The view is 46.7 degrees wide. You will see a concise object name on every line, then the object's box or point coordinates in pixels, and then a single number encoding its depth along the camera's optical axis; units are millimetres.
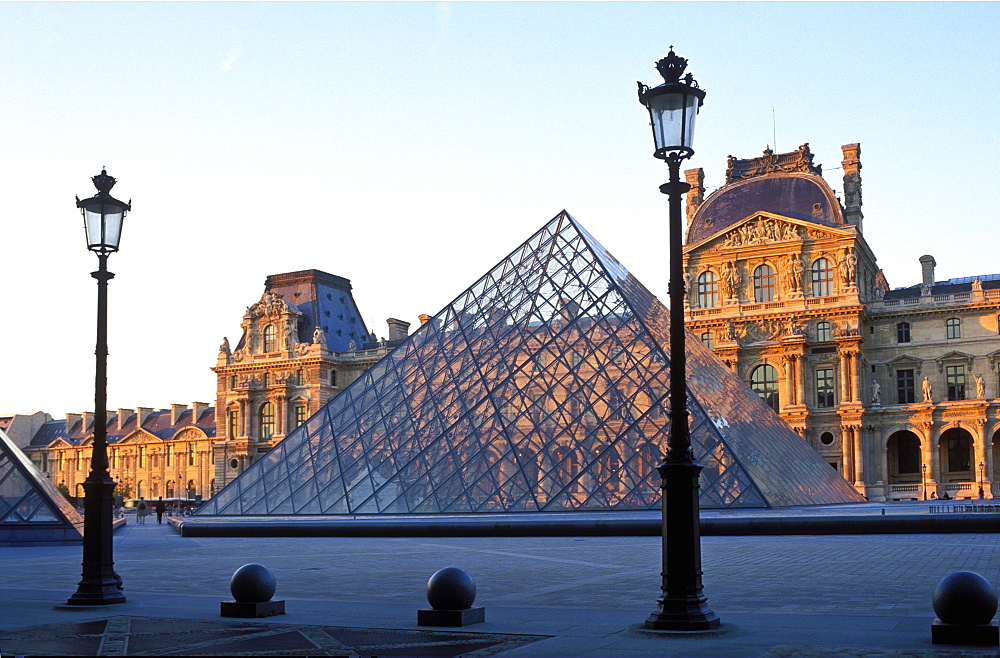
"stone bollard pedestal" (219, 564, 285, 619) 8711
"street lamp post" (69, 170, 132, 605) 10156
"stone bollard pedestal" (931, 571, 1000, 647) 6586
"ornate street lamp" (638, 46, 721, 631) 7641
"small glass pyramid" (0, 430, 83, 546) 22703
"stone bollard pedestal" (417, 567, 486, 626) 8086
